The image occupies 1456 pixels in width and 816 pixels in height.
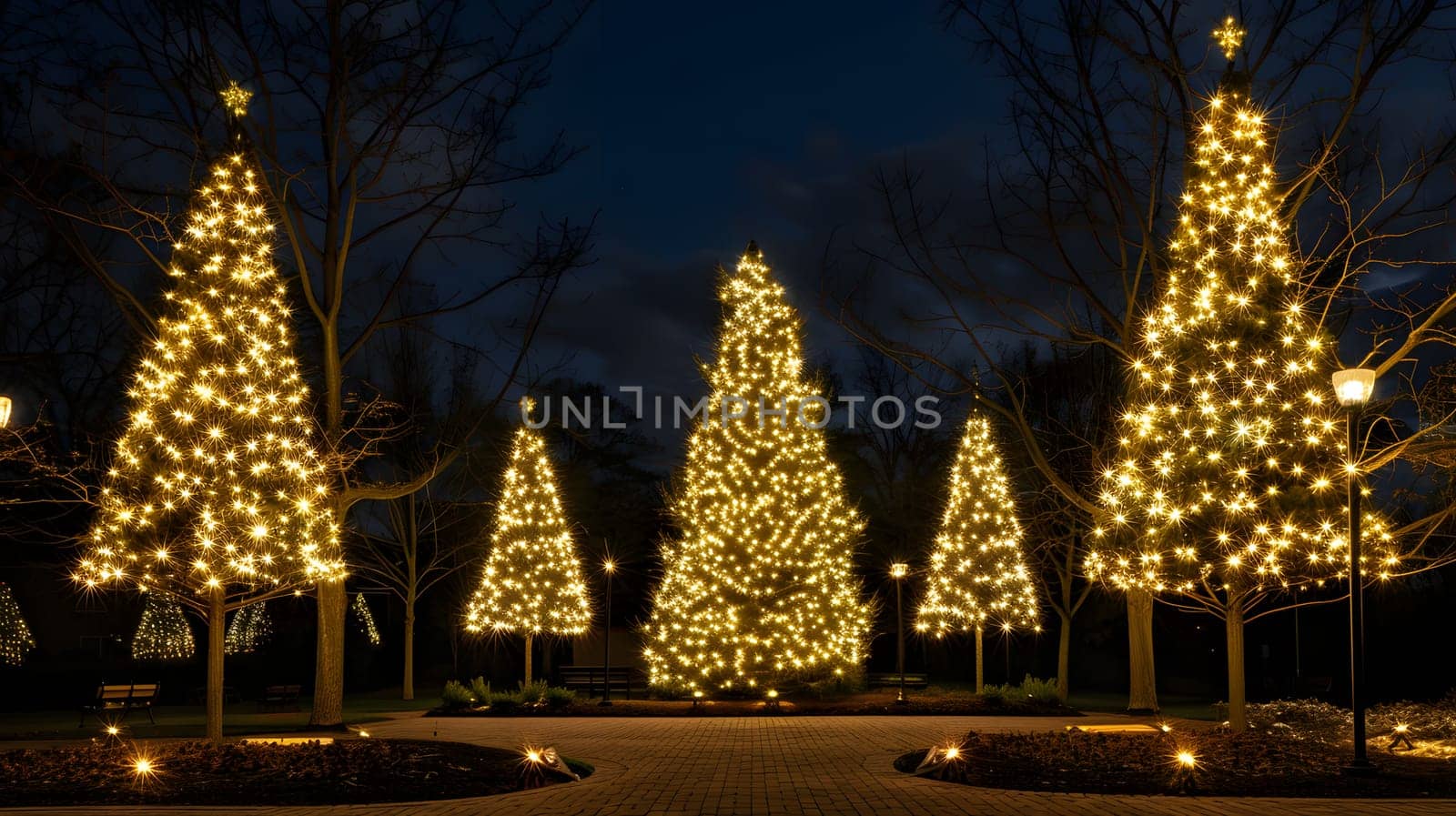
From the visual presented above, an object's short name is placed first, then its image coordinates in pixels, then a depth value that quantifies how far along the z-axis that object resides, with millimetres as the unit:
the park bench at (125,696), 20953
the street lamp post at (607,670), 23131
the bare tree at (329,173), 17264
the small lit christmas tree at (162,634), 29375
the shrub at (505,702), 21875
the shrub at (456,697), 22234
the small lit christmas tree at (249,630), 31625
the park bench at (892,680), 27322
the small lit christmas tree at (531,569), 27531
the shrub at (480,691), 22562
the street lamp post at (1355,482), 11602
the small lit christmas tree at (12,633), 27281
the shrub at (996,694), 22438
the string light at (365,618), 36156
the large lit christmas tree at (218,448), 13852
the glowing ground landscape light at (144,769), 10531
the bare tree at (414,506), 31484
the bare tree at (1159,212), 14172
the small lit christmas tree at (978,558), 27188
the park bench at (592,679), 27578
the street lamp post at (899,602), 23422
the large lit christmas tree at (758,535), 23766
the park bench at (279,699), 23844
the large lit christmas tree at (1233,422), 13250
